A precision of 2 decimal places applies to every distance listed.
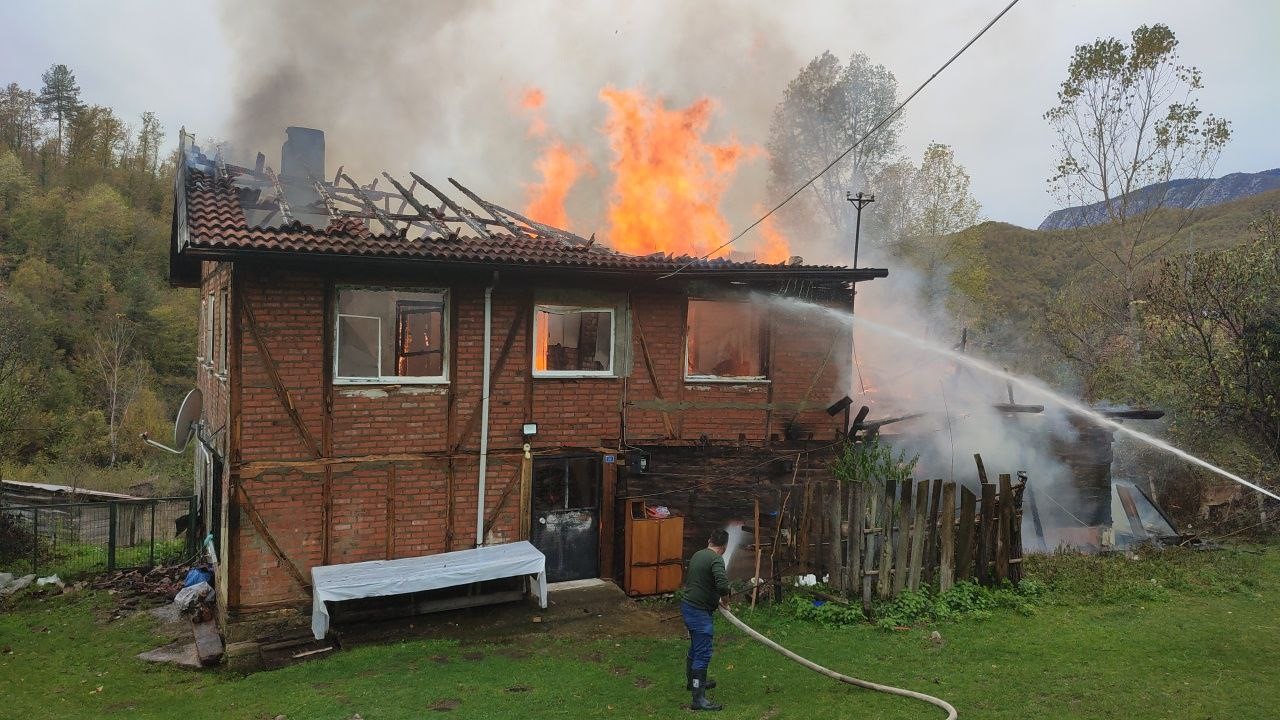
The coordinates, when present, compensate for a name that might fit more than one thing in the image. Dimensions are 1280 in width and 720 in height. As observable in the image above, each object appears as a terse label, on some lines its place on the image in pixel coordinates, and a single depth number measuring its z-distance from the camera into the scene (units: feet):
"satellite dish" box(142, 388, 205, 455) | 43.52
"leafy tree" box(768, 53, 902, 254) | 124.26
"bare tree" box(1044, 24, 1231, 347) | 88.48
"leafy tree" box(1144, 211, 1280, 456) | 49.78
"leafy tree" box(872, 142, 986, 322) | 129.18
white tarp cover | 33.58
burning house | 35.42
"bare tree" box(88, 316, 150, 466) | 117.60
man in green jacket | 25.58
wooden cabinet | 41.29
